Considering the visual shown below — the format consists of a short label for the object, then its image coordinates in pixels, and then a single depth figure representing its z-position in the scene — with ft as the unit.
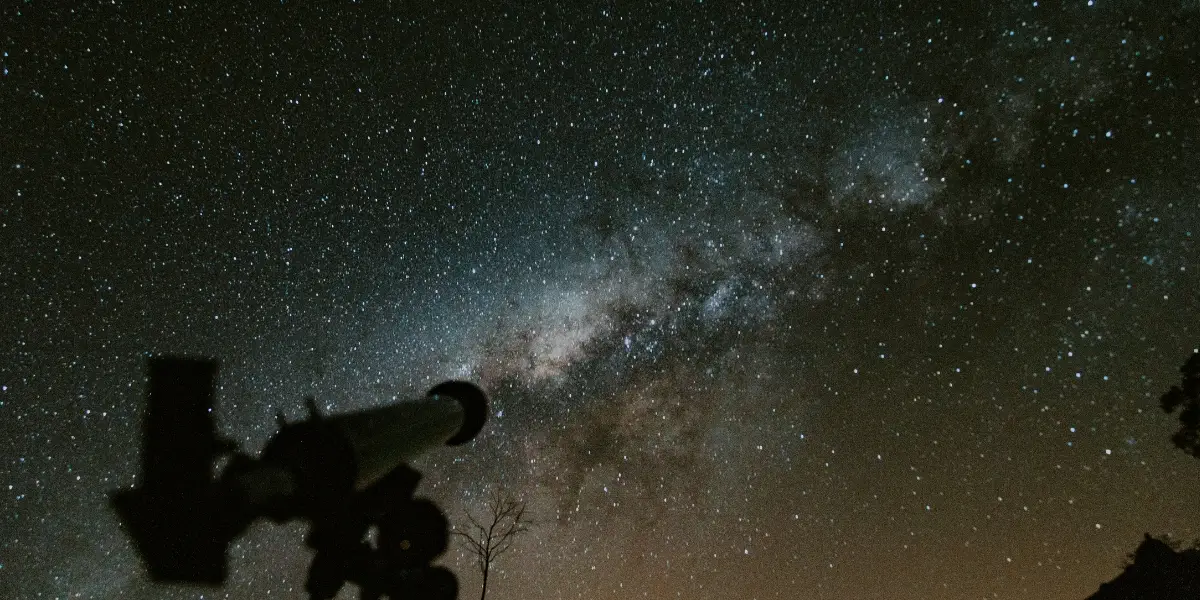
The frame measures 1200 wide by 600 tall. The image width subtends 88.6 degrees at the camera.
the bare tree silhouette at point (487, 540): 33.47
